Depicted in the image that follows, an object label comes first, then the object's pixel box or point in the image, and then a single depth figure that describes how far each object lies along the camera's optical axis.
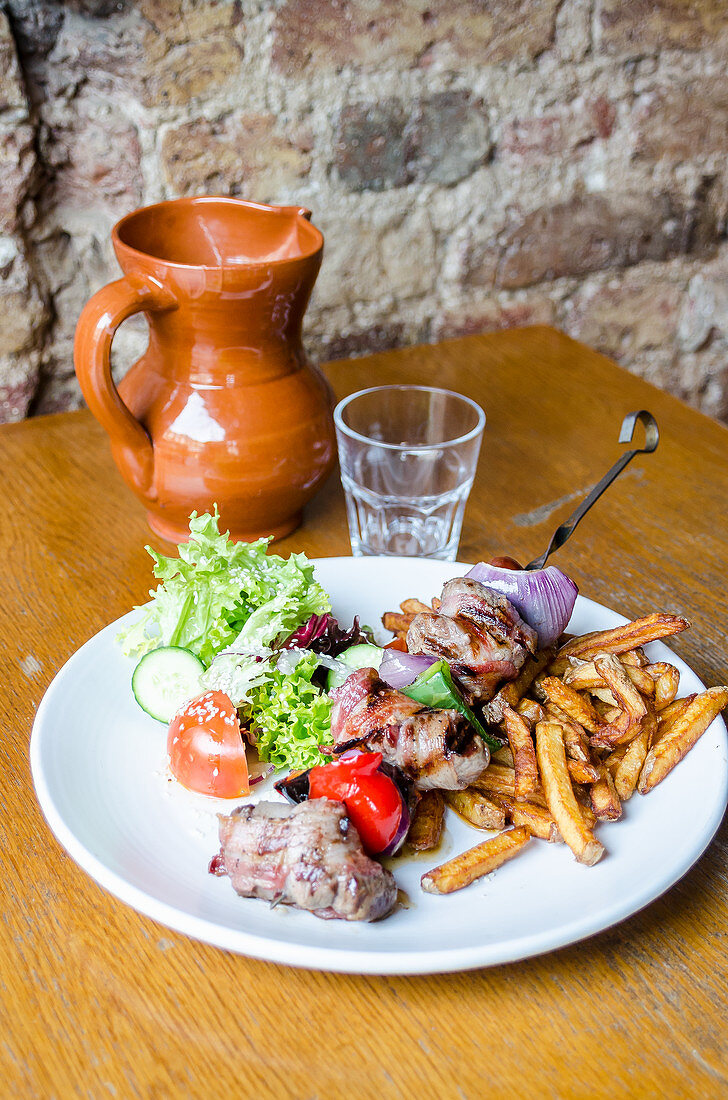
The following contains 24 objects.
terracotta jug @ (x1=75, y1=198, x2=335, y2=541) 1.29
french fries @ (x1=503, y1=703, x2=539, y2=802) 0.93
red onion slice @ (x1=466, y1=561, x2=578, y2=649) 1.10
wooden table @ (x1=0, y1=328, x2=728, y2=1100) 0.75
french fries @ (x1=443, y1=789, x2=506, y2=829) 0.93
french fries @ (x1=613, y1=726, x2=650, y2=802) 0.95
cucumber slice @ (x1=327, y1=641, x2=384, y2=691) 1.12
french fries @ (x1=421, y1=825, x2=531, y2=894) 0.84
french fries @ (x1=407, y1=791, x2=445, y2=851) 0.91
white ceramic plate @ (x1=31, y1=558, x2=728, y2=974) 0.76
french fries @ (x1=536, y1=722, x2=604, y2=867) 0.86
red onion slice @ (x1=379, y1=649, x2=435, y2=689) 1.04
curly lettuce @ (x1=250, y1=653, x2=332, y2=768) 1.03
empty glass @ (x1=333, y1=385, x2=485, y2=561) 1.45
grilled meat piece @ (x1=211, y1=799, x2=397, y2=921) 0.80
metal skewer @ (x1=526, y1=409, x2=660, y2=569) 1.19
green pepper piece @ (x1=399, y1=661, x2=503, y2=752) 0.99
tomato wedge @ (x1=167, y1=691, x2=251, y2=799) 0.97
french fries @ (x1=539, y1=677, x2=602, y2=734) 1.01
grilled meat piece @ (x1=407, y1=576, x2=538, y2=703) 1.02
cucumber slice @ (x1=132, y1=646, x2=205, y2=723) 1.06
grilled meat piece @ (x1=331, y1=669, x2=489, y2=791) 0.91
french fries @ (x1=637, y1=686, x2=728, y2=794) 0.96
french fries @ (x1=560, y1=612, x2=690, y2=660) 1.09
